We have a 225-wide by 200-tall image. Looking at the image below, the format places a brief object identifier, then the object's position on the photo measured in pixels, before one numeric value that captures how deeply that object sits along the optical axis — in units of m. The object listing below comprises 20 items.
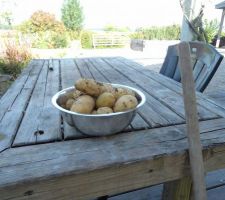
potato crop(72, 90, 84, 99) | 0.79
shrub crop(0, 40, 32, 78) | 4.85
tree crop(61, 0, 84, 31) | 16.72
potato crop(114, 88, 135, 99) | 0.79
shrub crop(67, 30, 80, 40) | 11.97
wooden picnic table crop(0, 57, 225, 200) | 0.63
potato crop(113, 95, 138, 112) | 0.73
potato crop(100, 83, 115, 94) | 0.79
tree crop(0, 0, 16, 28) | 8.50
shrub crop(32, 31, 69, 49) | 9.57
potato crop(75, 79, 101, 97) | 0.76
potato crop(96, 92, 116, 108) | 0.75
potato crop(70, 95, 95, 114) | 0.72
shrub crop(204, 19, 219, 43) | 12.04
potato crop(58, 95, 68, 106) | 0.83
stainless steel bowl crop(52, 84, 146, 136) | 0.72
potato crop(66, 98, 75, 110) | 0.79
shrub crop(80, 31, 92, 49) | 12.30
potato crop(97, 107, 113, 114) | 0.73
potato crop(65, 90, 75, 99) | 0.83
